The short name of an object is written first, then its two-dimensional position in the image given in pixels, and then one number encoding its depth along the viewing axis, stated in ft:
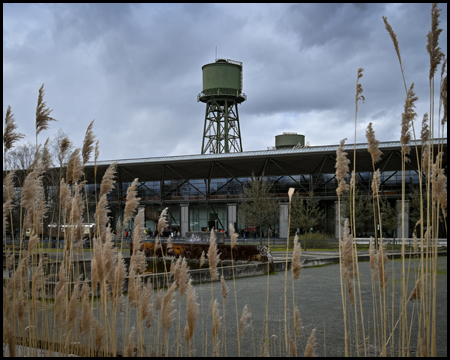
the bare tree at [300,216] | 90.02
